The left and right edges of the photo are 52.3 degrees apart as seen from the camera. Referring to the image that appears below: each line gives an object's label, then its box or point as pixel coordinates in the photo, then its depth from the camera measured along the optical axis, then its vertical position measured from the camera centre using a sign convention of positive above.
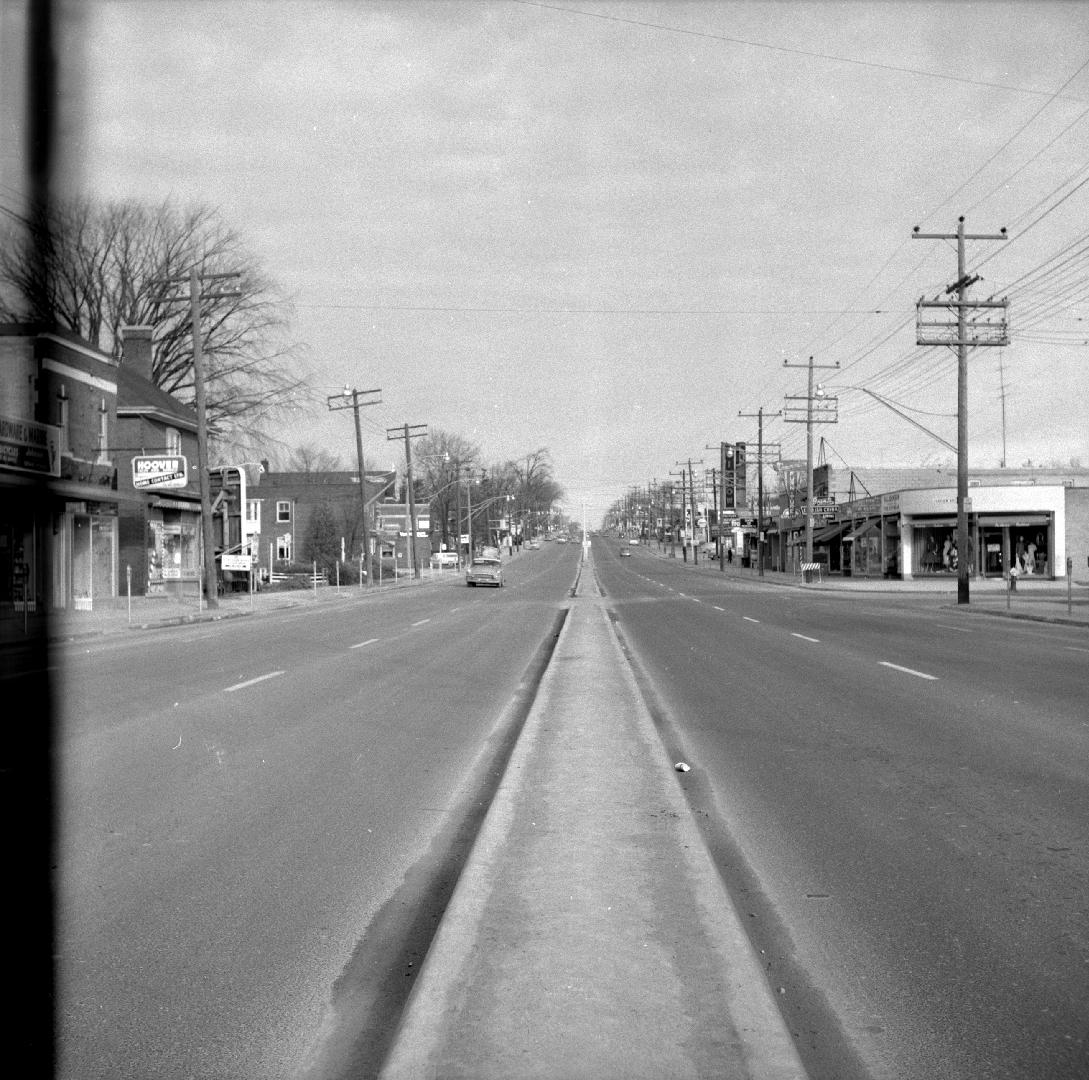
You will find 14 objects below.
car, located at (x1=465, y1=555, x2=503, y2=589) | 57.19 -0.66
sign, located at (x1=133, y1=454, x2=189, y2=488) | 36.12 +2.94
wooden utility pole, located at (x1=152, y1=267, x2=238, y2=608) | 35.06 +3.80
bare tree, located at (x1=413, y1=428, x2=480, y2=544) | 121.94 +10.72
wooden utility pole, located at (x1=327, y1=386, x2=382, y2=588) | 57.19 +6.38
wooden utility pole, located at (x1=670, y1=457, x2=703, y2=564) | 120.39 +6.18
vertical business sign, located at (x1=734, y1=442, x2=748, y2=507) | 87.94 +7.32
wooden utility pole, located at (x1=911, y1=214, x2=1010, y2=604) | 36.16 +7.24
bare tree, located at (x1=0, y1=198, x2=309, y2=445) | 49.47 +12.46
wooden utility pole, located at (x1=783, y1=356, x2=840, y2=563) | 57.94 +7.49
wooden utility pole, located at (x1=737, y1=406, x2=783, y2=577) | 73.04 +5.55
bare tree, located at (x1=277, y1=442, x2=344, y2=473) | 141.01 +13.01
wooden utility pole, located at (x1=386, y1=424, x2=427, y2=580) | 71.75 +7.93
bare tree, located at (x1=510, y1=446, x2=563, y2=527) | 170.12 +12.18
